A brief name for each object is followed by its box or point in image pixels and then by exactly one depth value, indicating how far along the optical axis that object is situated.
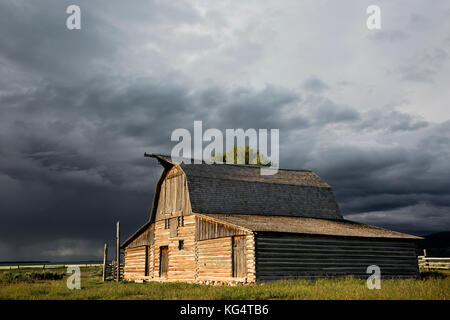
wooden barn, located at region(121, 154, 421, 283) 22.41
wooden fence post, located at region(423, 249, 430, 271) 35.50
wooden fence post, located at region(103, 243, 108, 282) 33.17
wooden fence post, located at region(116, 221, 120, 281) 32.25
